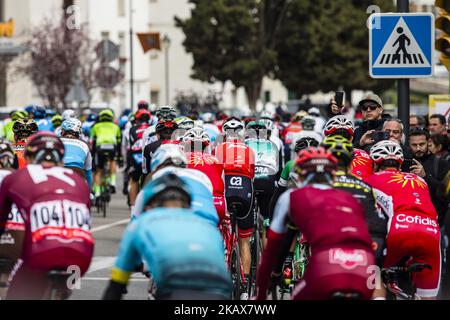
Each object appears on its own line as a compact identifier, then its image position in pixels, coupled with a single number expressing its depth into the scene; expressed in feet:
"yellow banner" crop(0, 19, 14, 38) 208.74
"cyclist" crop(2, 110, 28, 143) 73.58
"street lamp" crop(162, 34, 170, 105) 206.80
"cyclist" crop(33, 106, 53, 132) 78.89
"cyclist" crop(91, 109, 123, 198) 82.23
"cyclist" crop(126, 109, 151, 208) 72.43
